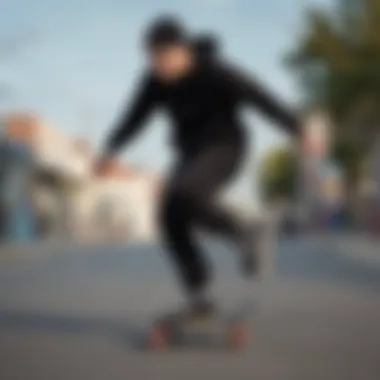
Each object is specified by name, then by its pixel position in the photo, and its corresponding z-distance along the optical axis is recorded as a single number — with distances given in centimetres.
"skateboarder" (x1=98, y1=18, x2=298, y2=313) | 487
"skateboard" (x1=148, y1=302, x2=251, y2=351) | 509
